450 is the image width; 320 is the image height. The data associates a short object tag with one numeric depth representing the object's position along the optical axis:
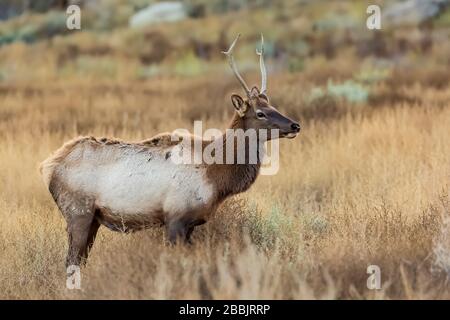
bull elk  15.30
